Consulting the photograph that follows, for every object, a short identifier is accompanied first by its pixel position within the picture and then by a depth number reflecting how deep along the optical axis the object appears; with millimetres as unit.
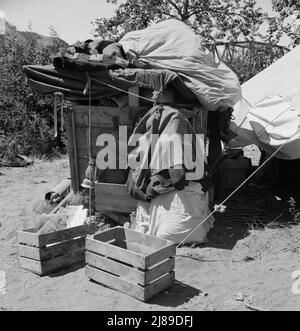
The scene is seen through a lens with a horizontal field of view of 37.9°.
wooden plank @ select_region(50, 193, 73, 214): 6125
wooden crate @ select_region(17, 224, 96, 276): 4523
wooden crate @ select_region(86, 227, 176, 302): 3863
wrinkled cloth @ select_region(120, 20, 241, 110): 5434
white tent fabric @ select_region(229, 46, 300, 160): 5887
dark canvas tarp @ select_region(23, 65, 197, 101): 5305
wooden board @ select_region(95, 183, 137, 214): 5680
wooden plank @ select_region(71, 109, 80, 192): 6205
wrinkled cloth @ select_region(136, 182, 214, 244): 5133
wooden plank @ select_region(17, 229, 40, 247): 4488
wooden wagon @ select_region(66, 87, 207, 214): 5668
